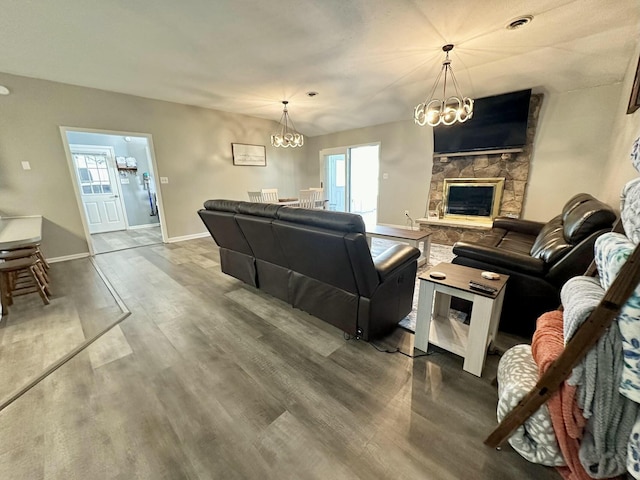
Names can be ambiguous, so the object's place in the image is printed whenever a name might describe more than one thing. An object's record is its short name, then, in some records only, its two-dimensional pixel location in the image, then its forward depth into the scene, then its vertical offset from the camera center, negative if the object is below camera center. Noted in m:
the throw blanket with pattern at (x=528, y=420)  0.99 -0.97
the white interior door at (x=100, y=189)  5.64 -0.16
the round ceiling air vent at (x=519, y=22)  2.38 +1.50
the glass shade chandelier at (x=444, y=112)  2.90 +0.77
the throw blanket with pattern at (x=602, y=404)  0.83 -0.76
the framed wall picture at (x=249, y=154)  5.80 +0.61
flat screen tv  3.88 +0.84
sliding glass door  6.66 +0.03
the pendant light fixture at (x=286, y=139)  4.87 +0.78
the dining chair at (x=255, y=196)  5.13 -0.33
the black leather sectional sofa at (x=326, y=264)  1.65 -0.65
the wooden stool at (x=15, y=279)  2.38 -0.97
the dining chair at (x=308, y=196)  5.29 -0.36
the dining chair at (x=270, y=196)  5.34 -0.34
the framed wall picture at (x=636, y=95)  2.06 +0.69
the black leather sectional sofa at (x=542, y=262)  1.67 -0.63
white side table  1.48 -0.91
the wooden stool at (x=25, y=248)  2.49 -0.66
